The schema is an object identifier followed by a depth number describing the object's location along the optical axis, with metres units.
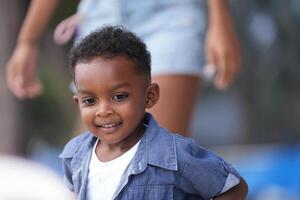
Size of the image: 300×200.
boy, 4.69
